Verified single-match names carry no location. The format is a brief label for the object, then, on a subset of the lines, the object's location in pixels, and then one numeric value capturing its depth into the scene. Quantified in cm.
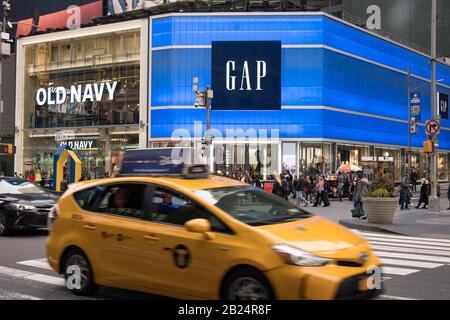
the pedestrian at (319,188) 2688
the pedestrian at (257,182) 3288
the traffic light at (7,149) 2664
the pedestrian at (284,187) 2399
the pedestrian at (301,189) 2714
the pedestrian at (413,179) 4483
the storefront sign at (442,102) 6525
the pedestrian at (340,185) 3212
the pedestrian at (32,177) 3616
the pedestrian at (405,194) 2459
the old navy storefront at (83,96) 5106
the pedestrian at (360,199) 1806
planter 1645
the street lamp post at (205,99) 2714
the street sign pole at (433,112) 2175
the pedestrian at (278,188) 2353
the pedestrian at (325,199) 2675
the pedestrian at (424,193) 2497
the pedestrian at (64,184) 2951
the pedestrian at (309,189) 2775
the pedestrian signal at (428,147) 2166
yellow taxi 539
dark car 1330
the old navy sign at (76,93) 5212
